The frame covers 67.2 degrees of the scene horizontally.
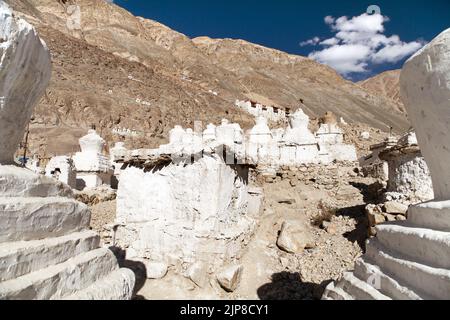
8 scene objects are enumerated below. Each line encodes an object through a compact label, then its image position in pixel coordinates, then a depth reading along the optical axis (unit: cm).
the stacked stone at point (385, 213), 679
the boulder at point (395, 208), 681
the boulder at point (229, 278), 632
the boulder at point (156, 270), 675
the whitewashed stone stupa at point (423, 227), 230
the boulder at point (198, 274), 652
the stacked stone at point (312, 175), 1113
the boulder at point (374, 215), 686
